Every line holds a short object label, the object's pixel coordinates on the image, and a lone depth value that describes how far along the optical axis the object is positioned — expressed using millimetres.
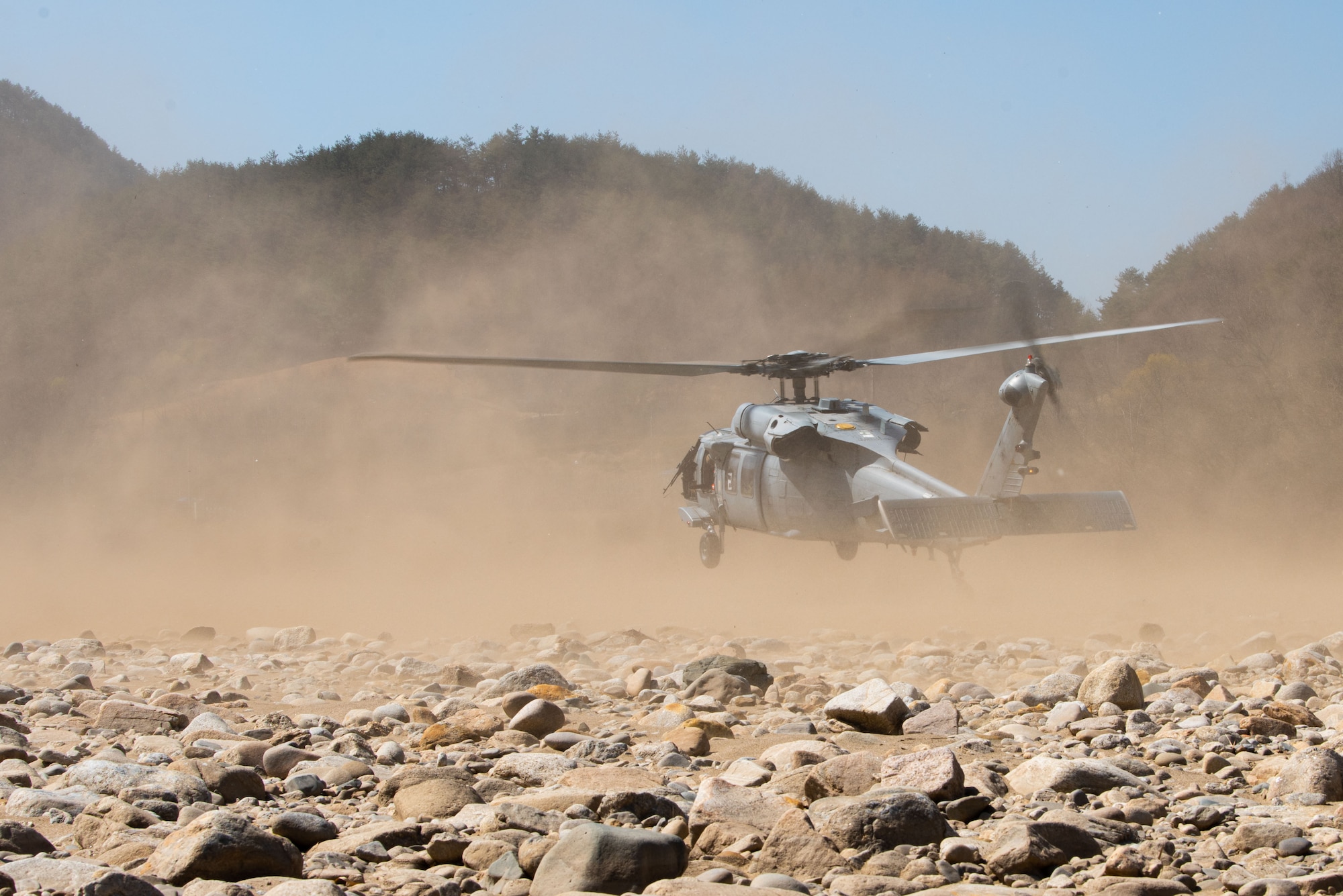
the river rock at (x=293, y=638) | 23094
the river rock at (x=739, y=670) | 14609
